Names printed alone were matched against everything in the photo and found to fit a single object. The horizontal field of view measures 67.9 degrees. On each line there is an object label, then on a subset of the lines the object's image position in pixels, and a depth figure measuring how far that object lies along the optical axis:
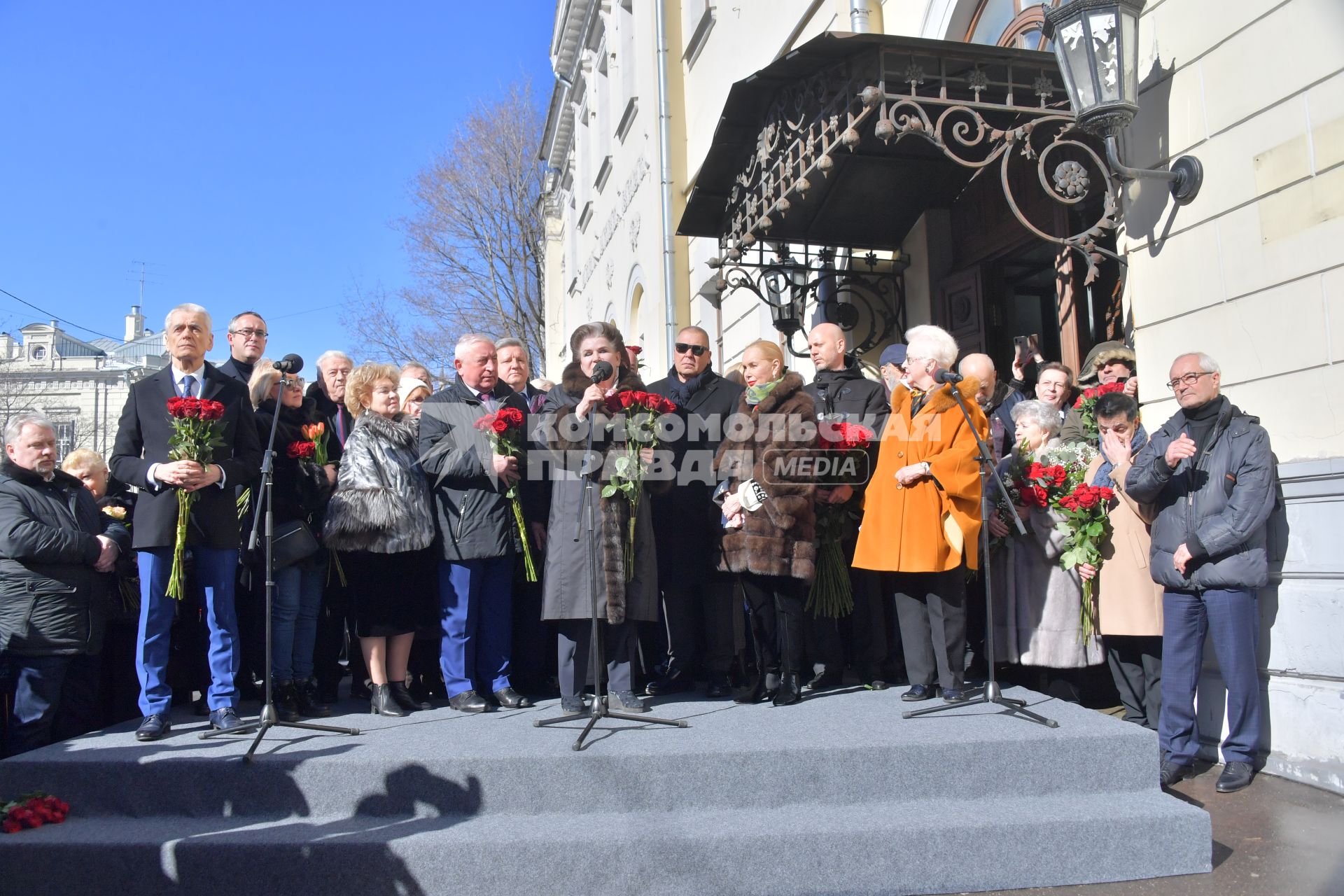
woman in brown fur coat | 5.26
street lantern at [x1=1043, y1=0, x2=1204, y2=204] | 5.57
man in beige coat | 5.33
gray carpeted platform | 3.80
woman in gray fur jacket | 5.07
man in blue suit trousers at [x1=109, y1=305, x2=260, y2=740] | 4.75
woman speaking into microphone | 4.96
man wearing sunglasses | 5.64
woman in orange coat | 5.06
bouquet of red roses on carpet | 4.05
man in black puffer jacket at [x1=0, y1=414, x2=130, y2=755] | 4.99
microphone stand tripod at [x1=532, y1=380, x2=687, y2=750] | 4.66
